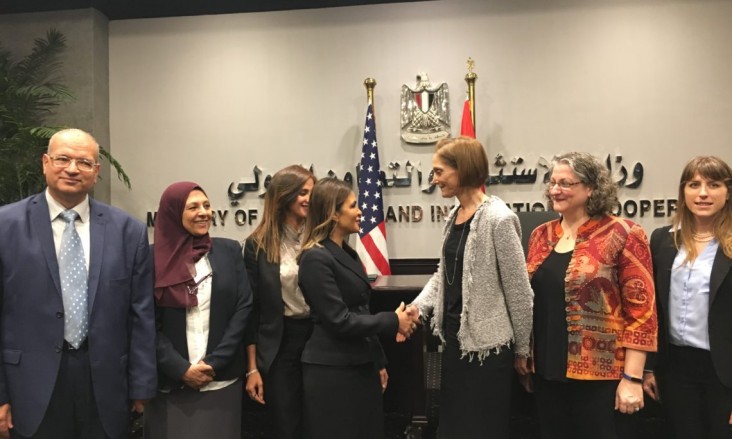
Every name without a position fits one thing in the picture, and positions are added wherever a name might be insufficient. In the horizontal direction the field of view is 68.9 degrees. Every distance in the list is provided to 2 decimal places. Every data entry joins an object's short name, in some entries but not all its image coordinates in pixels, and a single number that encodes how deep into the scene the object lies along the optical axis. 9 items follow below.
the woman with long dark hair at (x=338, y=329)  1.92
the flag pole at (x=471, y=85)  4.43
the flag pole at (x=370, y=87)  4.59
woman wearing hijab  1.95
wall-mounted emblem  4.63
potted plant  4.01
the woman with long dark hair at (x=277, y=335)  2.22
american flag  4.46
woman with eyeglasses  1.72
